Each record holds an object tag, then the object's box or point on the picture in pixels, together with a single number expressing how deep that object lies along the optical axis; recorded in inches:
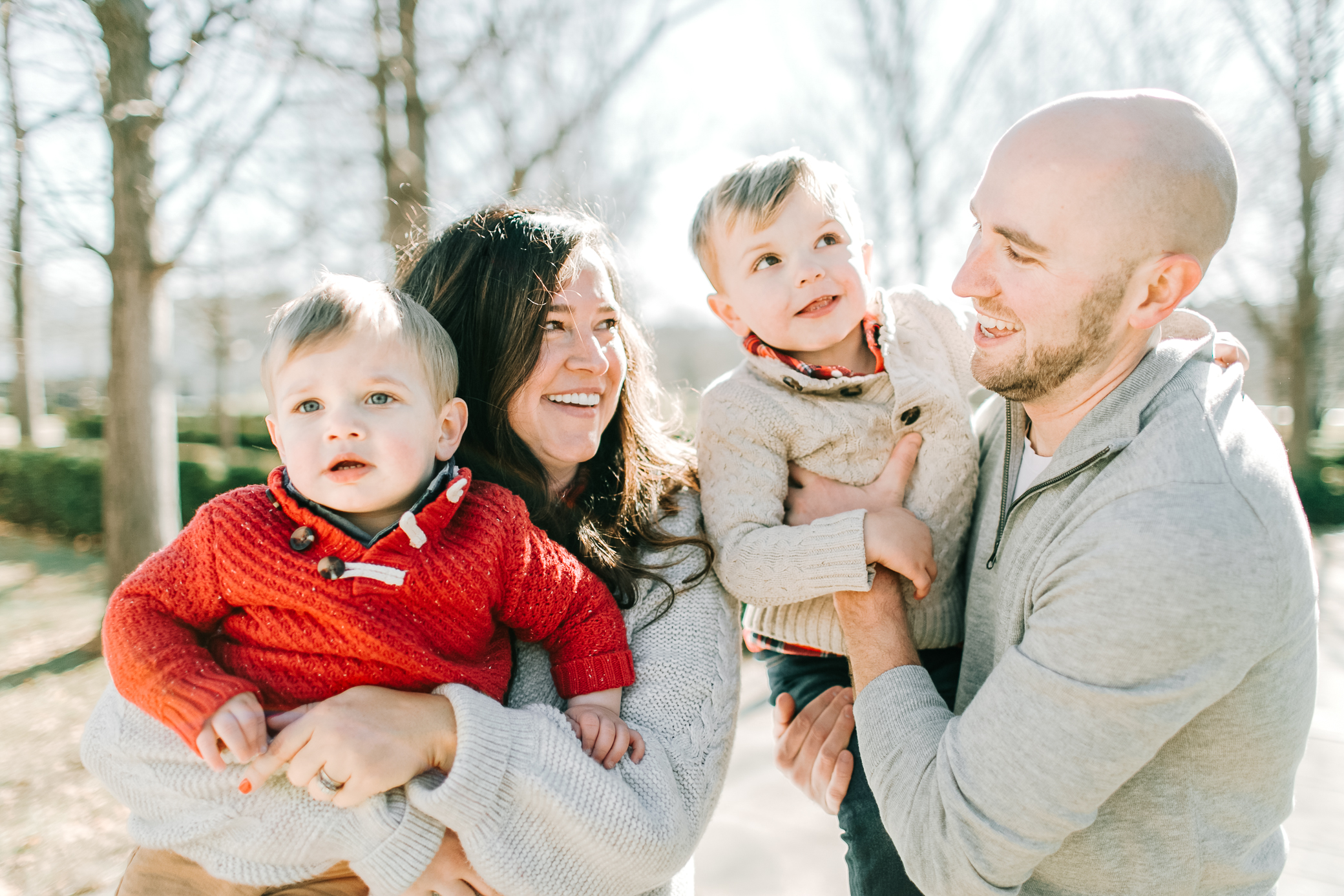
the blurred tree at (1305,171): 369.4
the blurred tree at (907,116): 419.5
